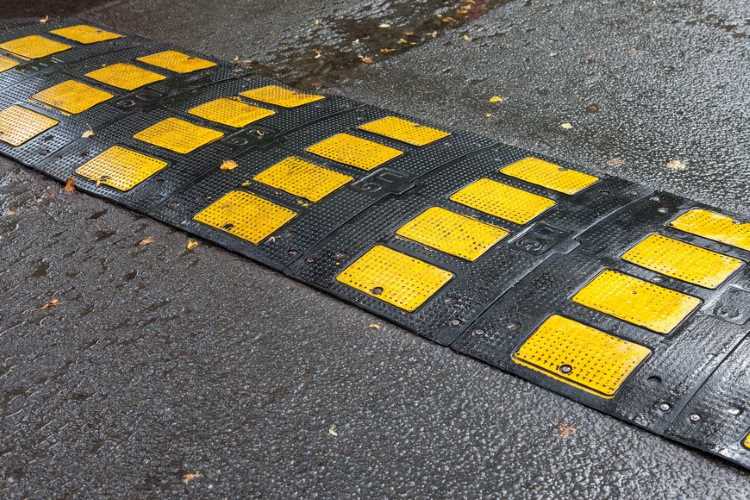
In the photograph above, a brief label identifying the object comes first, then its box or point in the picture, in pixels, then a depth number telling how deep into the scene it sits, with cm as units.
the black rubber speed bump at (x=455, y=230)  342
